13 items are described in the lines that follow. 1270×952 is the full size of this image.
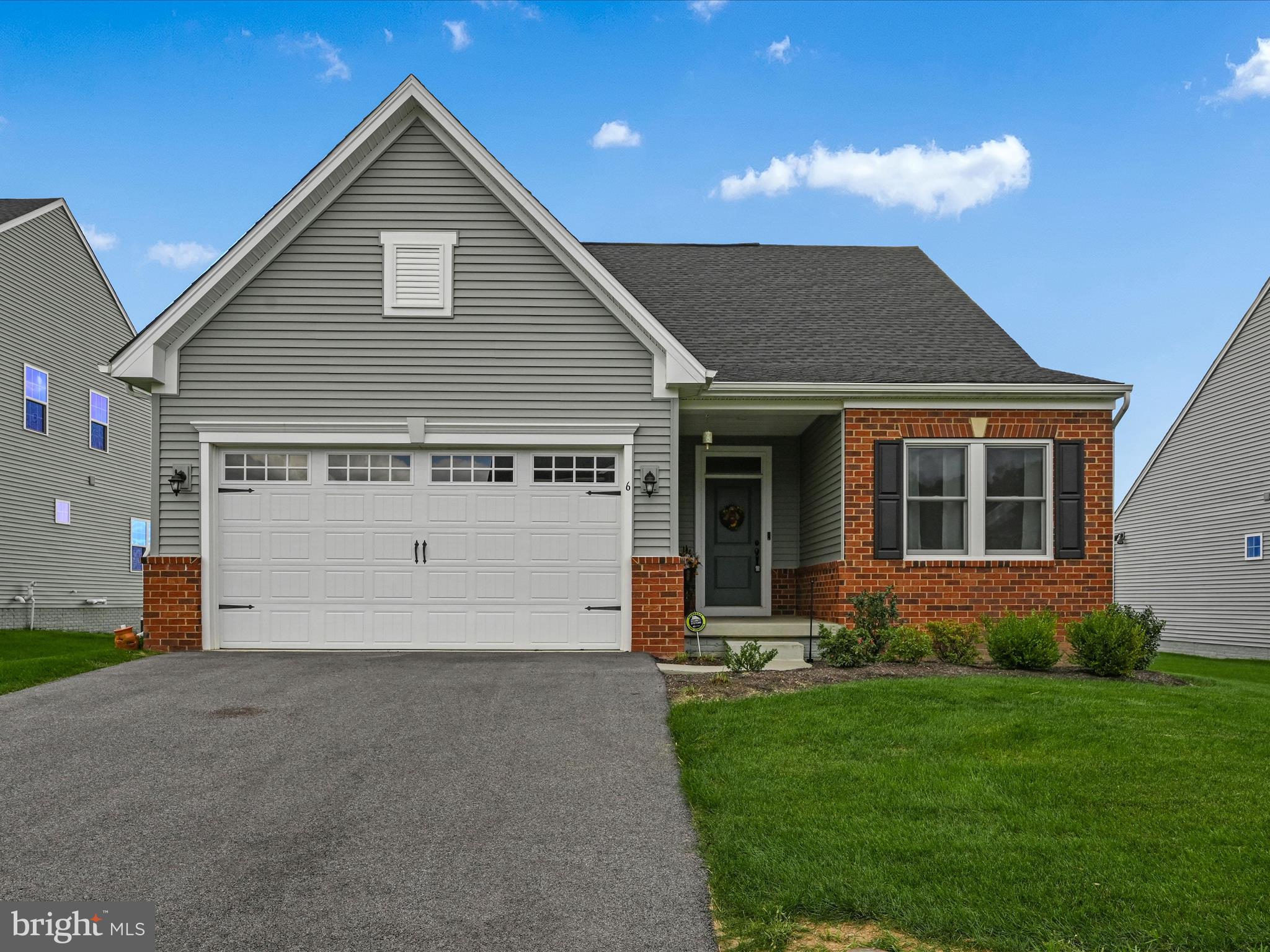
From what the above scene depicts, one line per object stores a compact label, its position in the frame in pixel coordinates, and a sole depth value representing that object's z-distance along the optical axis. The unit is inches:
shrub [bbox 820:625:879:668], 426.3
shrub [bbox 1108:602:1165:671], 443.8
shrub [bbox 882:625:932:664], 439.5
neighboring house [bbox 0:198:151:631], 768.3
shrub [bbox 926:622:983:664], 451.2
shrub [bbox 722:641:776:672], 405.1
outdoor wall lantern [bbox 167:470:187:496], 477.1
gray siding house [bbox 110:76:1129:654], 480.1
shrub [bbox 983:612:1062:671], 426.6
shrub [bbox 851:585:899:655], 449.1
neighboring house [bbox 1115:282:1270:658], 832.9
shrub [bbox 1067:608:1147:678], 417.4
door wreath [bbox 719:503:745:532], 604.4
